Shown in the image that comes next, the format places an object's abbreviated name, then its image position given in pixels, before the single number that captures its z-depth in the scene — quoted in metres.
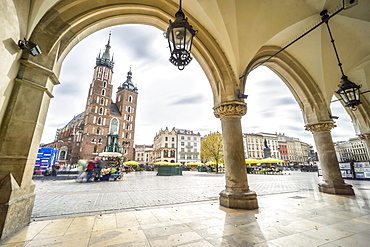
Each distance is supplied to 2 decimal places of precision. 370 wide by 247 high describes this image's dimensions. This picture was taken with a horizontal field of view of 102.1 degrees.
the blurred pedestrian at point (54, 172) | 16.12
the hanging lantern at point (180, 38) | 2.68
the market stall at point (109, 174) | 11.81
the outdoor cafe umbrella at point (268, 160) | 20.07
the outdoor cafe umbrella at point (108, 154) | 16.45
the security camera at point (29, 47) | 2.73
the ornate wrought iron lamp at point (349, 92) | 4.61
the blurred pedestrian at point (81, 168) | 11.43
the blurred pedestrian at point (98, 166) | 11.72
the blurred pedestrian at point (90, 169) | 11.23
